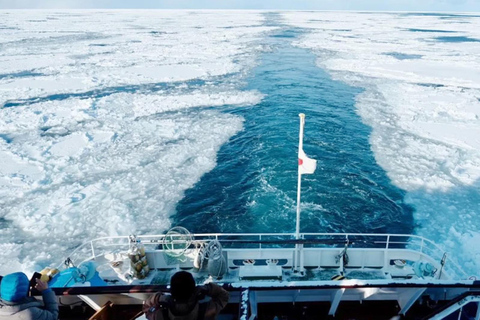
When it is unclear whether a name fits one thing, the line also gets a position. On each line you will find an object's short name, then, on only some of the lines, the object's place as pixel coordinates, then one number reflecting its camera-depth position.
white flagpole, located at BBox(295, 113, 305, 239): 5.08
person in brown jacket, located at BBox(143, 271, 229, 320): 2.11
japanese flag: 5.27
